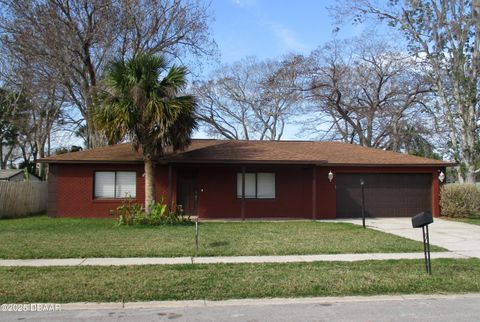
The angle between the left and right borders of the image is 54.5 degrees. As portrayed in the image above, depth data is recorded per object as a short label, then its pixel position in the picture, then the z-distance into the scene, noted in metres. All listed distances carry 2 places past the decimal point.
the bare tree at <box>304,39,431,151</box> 37.16
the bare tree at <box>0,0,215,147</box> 25.23
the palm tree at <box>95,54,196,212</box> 16.61
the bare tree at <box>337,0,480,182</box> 22.84
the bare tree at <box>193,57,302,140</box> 43.65
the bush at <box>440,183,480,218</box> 21.23
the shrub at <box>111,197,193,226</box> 16.66
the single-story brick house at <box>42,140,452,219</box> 20.31
